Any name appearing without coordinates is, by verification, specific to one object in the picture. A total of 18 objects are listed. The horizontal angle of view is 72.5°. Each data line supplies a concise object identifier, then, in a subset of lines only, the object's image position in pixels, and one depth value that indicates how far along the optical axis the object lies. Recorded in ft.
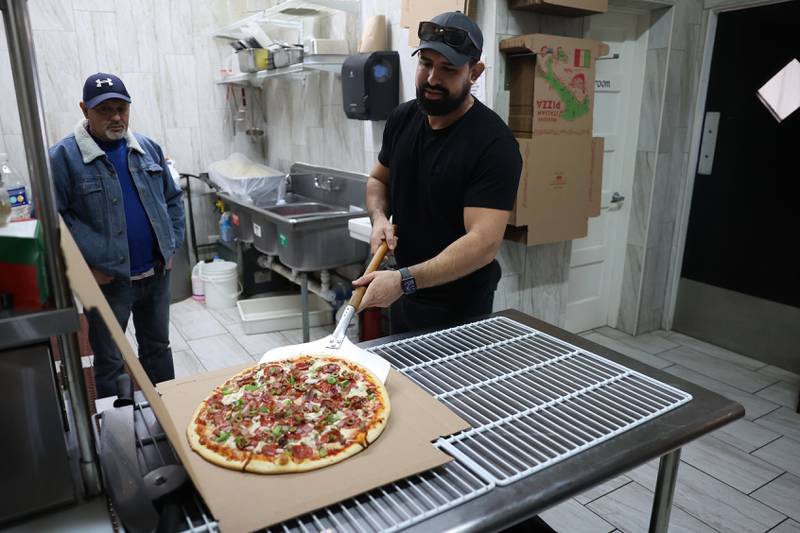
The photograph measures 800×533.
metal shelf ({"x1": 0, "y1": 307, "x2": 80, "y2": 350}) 2.26
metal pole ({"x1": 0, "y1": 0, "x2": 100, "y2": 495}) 2.21
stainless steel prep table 2.70
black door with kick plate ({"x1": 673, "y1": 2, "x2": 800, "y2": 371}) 10.40
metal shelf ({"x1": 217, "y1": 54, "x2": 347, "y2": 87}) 10.98
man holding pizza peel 5.25
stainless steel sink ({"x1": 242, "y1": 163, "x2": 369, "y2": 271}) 10.73
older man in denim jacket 7.34
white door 11.23
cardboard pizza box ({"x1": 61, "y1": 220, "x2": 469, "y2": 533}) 2.36
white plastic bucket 13.99
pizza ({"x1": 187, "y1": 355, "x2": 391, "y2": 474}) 3.22
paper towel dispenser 9.96
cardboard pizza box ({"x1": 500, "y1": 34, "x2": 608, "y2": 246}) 8.76
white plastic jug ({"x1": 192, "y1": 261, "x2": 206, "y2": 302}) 14.55
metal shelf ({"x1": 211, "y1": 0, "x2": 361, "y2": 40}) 10.98
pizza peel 4.32
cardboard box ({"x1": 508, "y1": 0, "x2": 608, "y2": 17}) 8.42
